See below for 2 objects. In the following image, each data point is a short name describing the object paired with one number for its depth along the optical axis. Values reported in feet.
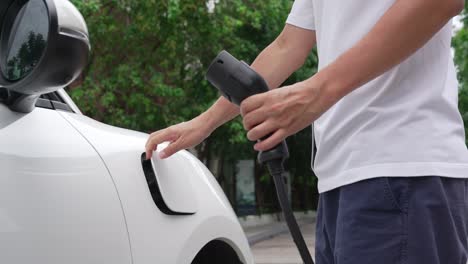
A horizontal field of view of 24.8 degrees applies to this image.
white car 6.66
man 6.43
